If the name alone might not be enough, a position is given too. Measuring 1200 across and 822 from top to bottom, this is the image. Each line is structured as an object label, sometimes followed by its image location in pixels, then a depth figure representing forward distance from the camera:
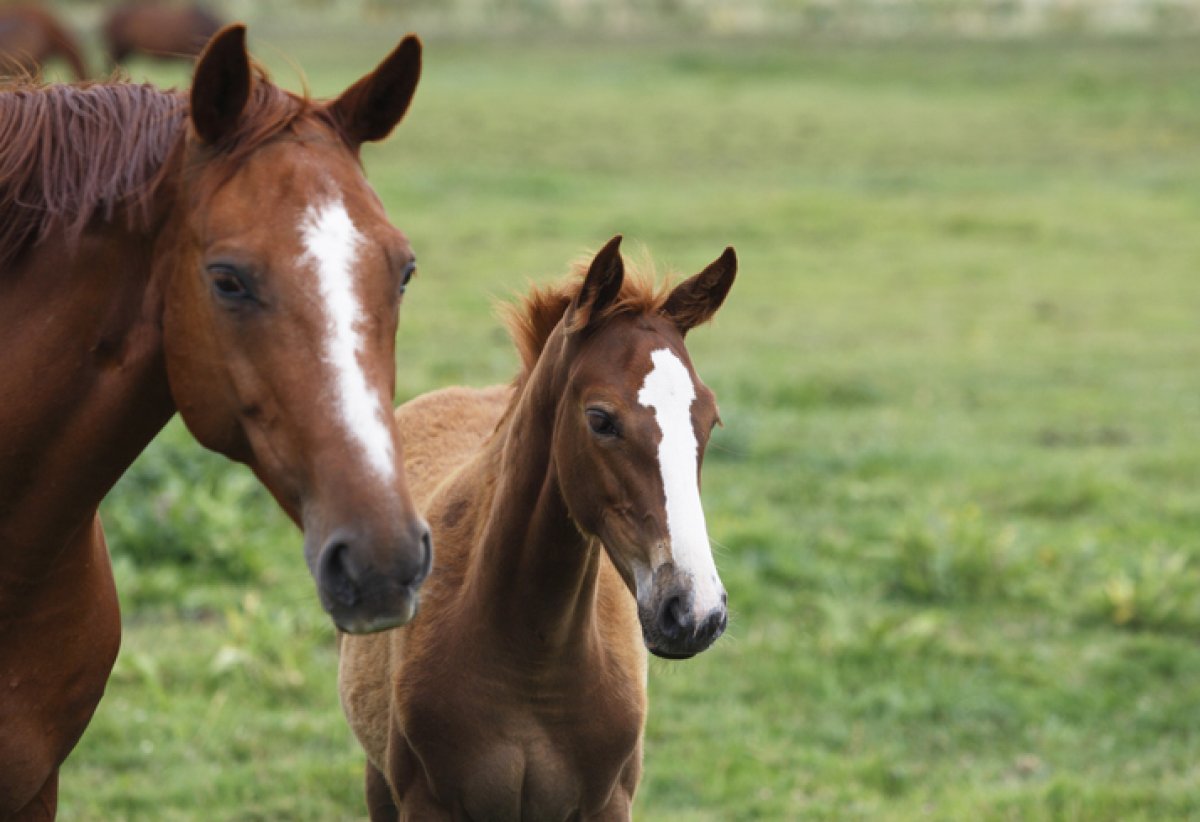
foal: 6.13
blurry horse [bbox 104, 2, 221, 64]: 50.62
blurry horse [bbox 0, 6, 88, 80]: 34.94
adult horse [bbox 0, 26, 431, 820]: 4.39
